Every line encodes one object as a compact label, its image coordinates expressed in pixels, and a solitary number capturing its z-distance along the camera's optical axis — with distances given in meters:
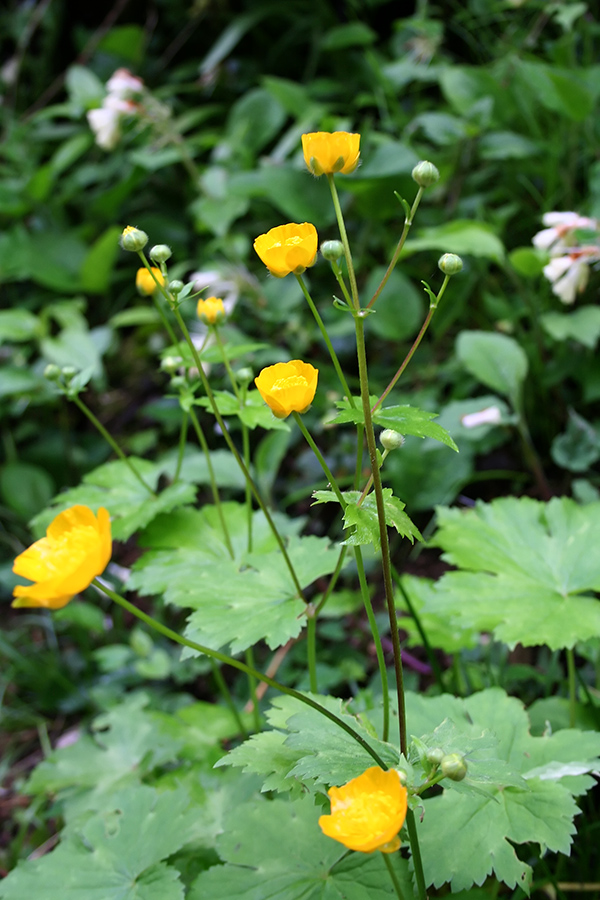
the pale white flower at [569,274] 1.12
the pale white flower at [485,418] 1.20
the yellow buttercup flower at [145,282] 0.90
